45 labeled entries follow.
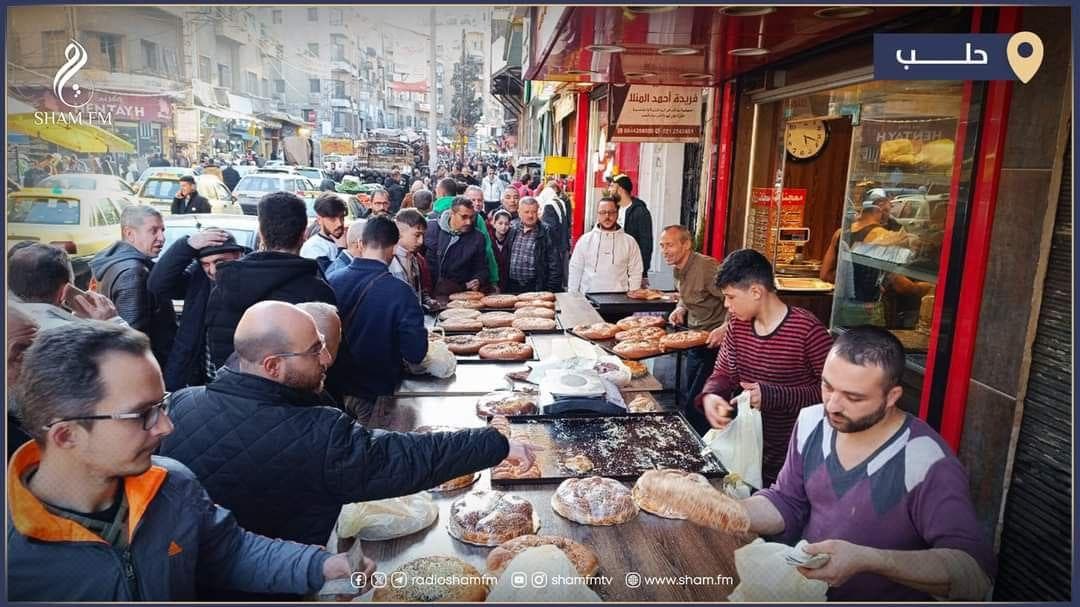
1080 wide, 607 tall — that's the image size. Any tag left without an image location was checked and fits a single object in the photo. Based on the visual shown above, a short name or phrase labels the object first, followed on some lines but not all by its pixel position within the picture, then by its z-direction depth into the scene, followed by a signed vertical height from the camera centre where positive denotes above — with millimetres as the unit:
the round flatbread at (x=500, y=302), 6090 -1006
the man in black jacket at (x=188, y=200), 7995 -253
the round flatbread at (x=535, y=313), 5539 -1006
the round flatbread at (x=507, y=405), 3371 -1089
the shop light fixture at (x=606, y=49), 4512 +1001
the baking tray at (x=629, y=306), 6059 -995
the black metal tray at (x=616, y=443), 2680 -1081
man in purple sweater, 1866 -866
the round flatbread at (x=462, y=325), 5137 -1040
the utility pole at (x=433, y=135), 14469 +1337
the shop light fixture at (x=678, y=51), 4574 +1024
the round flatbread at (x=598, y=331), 4961 -1026
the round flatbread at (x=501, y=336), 4715 -1042
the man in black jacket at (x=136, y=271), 3643 -508
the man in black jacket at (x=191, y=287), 3607 -592
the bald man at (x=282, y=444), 1929 -758
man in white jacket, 6441 -607
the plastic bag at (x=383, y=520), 2217 -1116
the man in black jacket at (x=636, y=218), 8562 -278
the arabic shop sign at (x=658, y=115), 7234 +900
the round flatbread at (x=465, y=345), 4496 -1059
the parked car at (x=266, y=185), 12734 -35
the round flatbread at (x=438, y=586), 1970 -1175
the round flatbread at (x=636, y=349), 4523 -1046
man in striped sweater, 3064 -705
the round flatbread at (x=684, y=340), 4750 -1016
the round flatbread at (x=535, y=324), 5184 -1027
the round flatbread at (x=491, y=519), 2213 -1116
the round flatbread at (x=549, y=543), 2035 -1127
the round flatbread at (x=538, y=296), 6274 -977
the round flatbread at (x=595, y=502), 2309 -1087
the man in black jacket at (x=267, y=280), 3264 -476
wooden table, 2008 -1146
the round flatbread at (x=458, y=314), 5477 -1024
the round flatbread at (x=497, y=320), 5312 -1031
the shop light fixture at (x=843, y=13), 3045 +921
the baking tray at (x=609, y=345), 4639 -1077
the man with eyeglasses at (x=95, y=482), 1478 -712
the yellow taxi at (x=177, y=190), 5092 -120
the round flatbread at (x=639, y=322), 5199 -993
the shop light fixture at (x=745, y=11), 3084 +895
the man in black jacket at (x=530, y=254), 6953 -646
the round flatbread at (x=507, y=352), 4375 -1056
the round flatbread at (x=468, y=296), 6270 -1007
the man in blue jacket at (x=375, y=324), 3766 -774
